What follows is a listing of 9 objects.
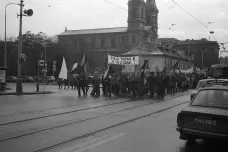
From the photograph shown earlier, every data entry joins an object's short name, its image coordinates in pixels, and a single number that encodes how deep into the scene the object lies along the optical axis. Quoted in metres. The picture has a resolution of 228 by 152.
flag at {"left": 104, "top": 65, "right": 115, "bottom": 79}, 24.84
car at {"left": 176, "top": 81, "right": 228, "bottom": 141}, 6.90
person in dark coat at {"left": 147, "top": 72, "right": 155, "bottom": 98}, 23.94
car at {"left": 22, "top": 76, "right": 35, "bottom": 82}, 67.79
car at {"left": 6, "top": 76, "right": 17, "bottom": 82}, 66.60
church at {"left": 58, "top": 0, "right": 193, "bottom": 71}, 66.56
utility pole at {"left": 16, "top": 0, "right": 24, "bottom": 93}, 24.78
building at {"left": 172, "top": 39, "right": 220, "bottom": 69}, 97.19
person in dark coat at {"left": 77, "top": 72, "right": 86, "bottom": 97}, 23.44
